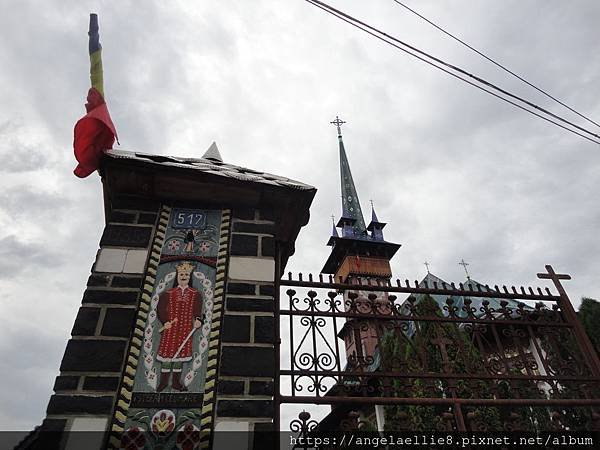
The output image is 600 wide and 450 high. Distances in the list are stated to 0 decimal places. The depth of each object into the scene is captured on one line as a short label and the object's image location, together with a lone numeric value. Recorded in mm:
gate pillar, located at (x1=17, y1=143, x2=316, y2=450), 2250
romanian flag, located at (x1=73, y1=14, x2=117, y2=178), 3045
